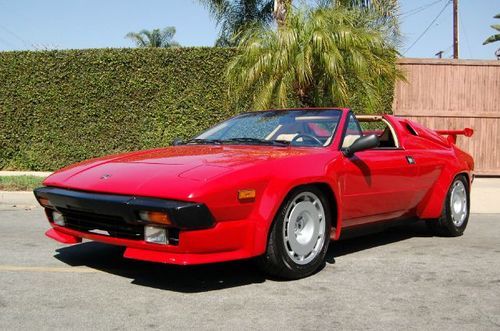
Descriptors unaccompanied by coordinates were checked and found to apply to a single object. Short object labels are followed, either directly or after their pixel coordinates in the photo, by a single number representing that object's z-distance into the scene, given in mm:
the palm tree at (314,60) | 8930
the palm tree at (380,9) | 11139
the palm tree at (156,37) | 34656
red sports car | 3939
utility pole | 25923
